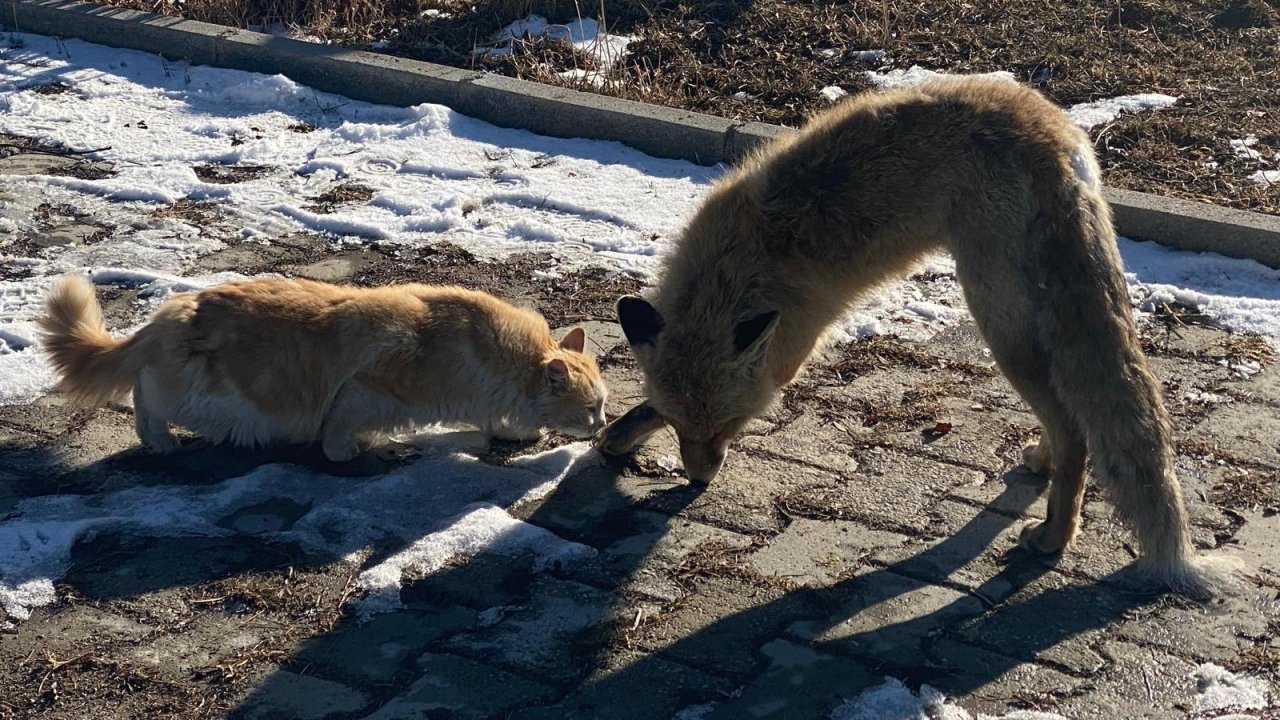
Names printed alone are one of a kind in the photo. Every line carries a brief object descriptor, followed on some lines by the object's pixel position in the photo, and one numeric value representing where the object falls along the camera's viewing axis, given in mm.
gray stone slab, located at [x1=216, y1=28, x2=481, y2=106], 9641
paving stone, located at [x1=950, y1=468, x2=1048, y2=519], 5004
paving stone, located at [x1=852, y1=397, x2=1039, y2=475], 5371
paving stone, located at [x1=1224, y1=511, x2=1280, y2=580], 4557
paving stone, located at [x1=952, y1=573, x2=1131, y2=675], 4090
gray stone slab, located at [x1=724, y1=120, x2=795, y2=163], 8297
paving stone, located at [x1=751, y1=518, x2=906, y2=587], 4566
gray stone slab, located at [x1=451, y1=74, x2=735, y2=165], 8578
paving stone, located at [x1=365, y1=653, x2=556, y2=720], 3795
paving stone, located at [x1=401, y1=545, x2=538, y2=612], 4375
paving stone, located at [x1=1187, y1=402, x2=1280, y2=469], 5312
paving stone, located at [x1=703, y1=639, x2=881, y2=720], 3807
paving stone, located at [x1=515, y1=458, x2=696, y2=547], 4879
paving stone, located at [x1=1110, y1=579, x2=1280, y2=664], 4098
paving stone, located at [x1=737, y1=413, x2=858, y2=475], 5371
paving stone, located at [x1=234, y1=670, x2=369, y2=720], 3781
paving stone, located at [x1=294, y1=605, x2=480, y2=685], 3986
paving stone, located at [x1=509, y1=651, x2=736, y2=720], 3803
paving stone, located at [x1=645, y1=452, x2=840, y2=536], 4953
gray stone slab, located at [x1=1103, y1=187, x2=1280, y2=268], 6918
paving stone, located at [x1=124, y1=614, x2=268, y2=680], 3996
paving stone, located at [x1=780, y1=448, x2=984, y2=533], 4949
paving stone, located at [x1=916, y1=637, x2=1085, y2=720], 3844
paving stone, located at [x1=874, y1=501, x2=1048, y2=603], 4527
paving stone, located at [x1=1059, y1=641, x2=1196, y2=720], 3805
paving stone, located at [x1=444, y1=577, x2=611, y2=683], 4043
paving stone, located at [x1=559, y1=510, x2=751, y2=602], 4504
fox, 4379
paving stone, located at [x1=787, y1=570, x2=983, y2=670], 4109
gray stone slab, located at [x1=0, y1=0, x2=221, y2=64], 10728
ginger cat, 5180
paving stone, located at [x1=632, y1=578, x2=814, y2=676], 4078
